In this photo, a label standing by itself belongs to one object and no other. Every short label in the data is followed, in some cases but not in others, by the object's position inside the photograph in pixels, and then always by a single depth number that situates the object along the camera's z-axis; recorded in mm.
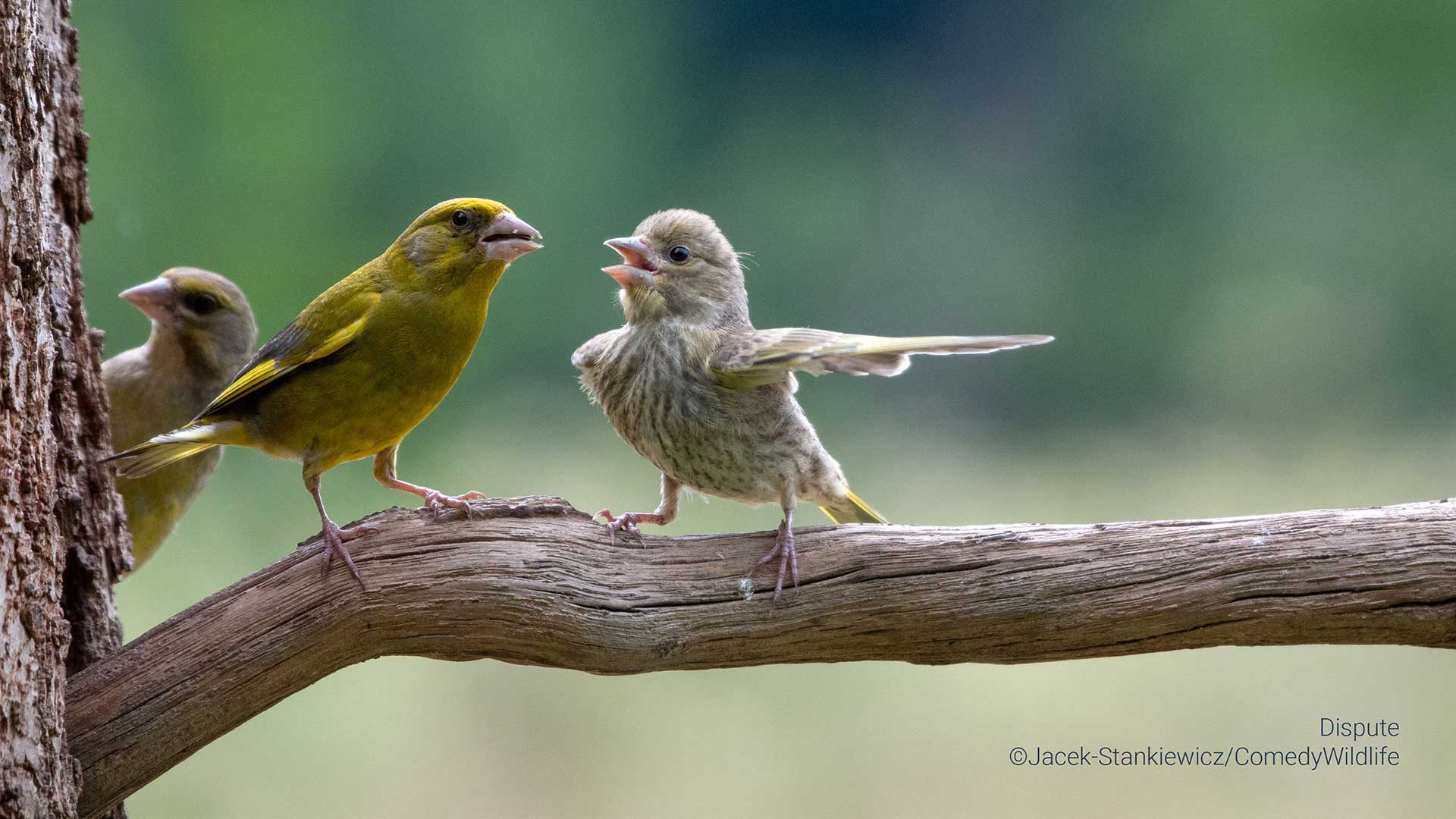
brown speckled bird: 5504
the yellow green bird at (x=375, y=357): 5430
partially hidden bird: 6680
